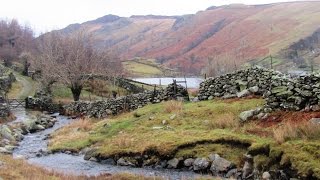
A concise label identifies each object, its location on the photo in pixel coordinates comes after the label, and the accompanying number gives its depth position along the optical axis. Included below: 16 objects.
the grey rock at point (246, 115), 27.16
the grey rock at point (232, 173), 20.92
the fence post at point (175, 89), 43.09
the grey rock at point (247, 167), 20.42
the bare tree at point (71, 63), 70.38
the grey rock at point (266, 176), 19.34
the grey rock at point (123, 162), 25.52
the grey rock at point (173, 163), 23.89
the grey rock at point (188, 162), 23.50
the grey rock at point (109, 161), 26.33
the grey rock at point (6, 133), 36.30
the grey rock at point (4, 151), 29.79
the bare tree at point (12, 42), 137.38
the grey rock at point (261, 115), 26.69
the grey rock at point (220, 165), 21.67
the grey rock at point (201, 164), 22.62
